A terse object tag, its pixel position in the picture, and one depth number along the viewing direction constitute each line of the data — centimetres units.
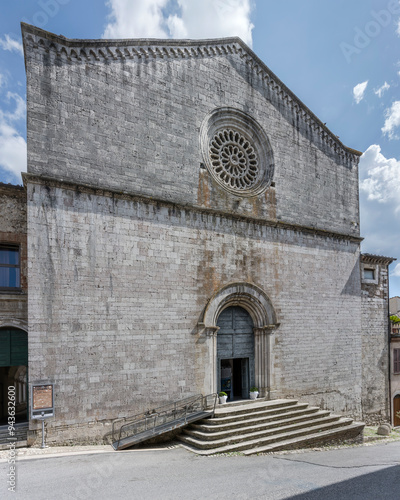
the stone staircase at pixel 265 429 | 1092
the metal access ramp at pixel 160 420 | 1070
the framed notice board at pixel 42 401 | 966
